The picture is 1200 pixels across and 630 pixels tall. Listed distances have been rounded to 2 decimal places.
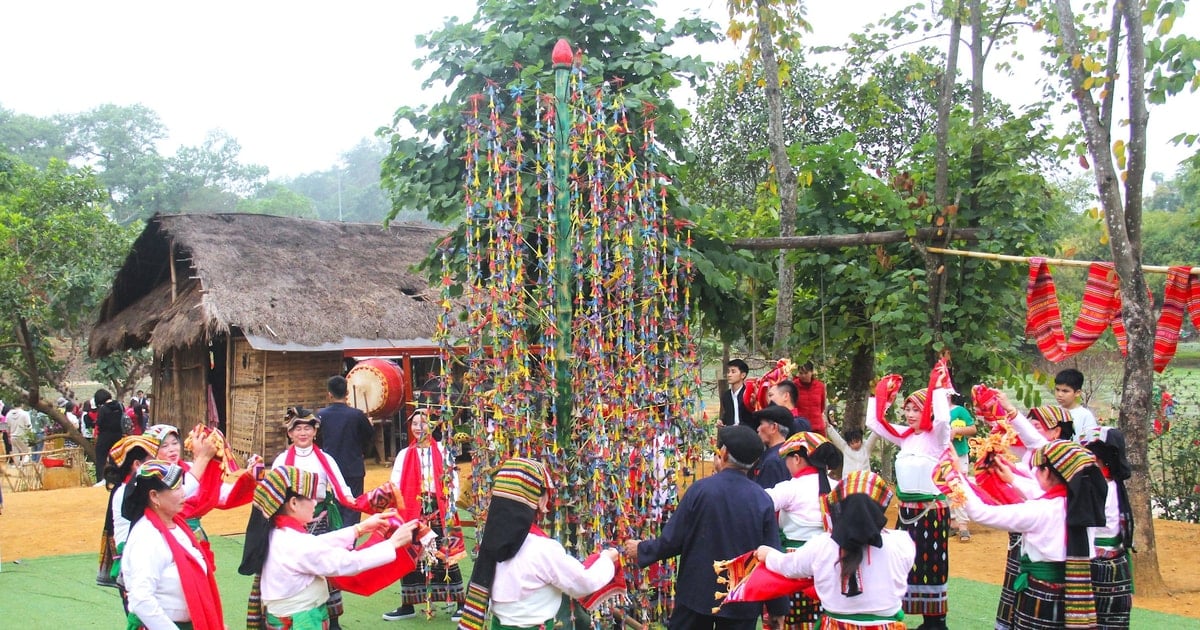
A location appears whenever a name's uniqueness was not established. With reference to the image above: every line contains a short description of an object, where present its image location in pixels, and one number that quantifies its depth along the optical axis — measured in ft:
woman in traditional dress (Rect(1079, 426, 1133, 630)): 16.38
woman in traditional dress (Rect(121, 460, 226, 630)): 12.77
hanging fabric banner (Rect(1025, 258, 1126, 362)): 23.20
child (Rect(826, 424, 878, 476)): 29.32
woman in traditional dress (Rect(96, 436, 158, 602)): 15.71
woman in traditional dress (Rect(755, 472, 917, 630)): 12.92
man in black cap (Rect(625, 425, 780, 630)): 13.88
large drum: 38.17
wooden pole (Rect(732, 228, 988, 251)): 26.43
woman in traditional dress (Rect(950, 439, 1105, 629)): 14.76
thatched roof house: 44.80
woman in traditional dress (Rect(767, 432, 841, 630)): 16.08
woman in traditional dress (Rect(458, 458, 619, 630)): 12.53
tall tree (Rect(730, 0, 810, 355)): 28.55
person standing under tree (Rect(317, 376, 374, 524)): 22.34
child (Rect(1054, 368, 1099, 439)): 21.36
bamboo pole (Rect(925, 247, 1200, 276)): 20.98
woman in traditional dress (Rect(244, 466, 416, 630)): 13.15
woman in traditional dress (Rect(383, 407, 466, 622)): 19.90
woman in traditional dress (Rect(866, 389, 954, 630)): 18.99
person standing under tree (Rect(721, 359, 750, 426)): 23.89
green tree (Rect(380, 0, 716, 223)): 21.43
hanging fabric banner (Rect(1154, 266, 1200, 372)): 21.15
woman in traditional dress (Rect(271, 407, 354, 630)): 18.78
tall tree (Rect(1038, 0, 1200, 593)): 22.07
